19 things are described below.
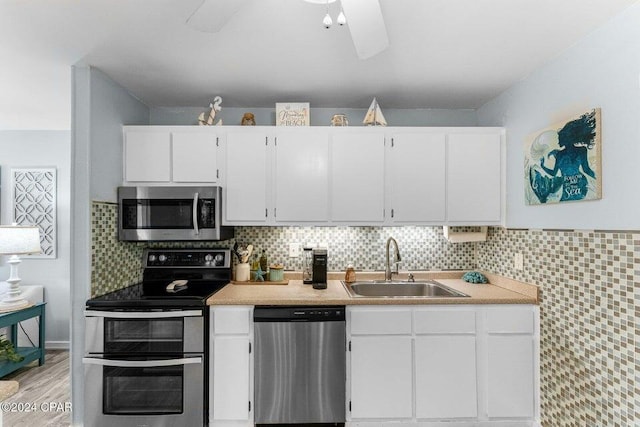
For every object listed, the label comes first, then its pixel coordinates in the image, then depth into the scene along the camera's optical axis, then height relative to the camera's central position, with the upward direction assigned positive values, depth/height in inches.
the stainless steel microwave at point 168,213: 107.2 +0.5
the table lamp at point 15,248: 118.0 -10.6
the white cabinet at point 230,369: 94.5 -39.2
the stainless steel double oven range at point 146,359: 91.7 -36.1
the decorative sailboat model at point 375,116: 113.0 +30.1
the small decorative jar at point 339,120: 114.6 +29.2
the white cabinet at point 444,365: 95.9 -38.7
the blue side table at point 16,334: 127.0 -45.5
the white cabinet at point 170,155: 110.8 +17.9
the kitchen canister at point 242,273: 118.5 -18.5
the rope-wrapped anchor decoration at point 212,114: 114.2 +31.0
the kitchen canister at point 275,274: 119.0 -18.9
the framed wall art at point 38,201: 158.4 +5.8
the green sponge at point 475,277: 118.1 -19.9
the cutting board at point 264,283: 116.6 -21.3
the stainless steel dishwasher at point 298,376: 94.4 -40.9
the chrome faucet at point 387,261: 116.8 -14.5
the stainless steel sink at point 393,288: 119.1 -23.5
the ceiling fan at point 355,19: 52.5 +29.3
